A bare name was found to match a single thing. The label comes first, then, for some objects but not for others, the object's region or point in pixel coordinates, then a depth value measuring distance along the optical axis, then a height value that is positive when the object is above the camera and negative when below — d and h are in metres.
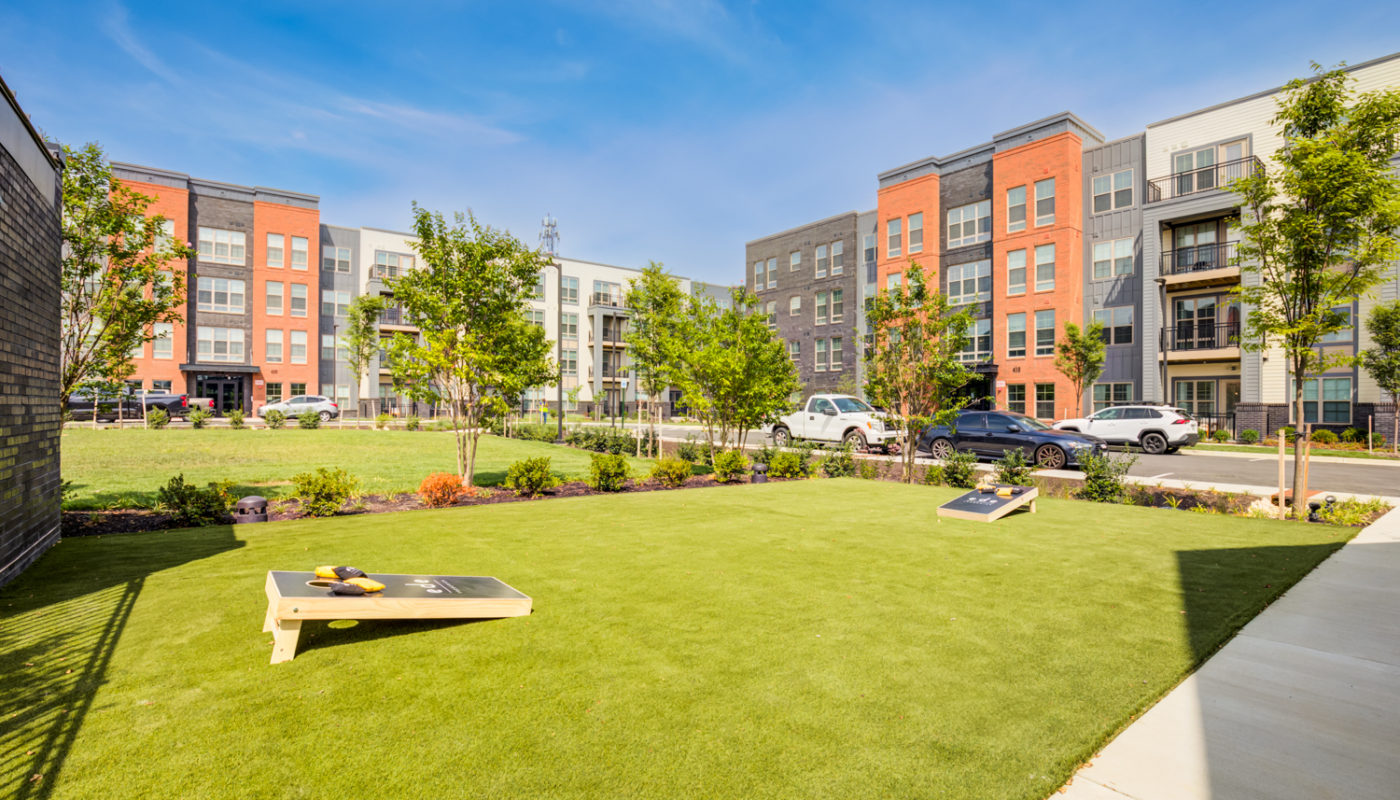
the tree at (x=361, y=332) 35.09 +4.22
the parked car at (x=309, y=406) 39.34 -0.14
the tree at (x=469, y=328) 11.21 +1.42
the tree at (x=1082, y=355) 28.39 +2.39
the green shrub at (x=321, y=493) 9.62 -1.37
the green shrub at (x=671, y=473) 13.81 -1.48
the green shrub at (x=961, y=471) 13.68 -1.39
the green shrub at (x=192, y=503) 8.86 -1.42
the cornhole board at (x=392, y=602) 4.00 -1.39
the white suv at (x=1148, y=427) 21.23 -0.68
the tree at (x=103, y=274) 9.32 +1.97
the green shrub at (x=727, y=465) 14.53 -1.36
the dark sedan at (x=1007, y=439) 16.08 -0.88
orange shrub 10.60 -1.44
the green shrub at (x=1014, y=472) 12.62 -1.30
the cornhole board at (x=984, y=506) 9.37 -1.53
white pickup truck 20.30 -0.66
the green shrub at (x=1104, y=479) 11.59 -1.32
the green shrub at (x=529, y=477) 11.88 -1.36
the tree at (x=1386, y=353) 20.66 +1.86
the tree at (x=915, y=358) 13.95 +1.11
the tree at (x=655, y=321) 16.97 +2.35
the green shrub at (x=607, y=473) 12.66 -1.36
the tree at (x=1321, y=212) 9.36 +3.00
